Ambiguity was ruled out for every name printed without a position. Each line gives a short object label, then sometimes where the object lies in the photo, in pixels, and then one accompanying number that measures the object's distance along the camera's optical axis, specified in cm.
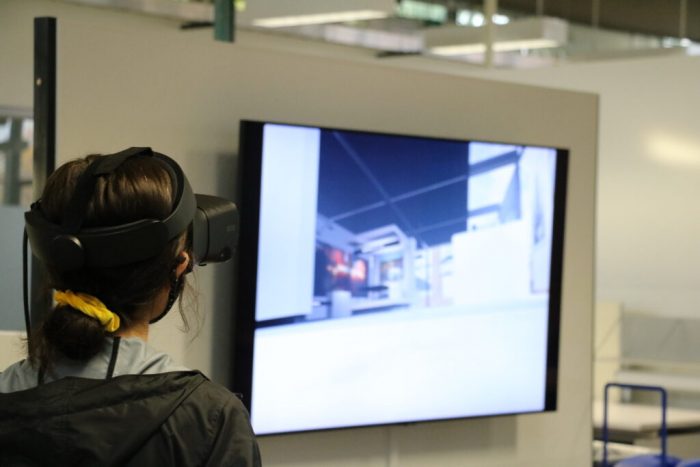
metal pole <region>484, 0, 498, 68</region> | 466
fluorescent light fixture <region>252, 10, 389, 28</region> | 441
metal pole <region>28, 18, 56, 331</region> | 261
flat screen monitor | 296
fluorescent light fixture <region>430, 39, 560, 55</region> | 655
